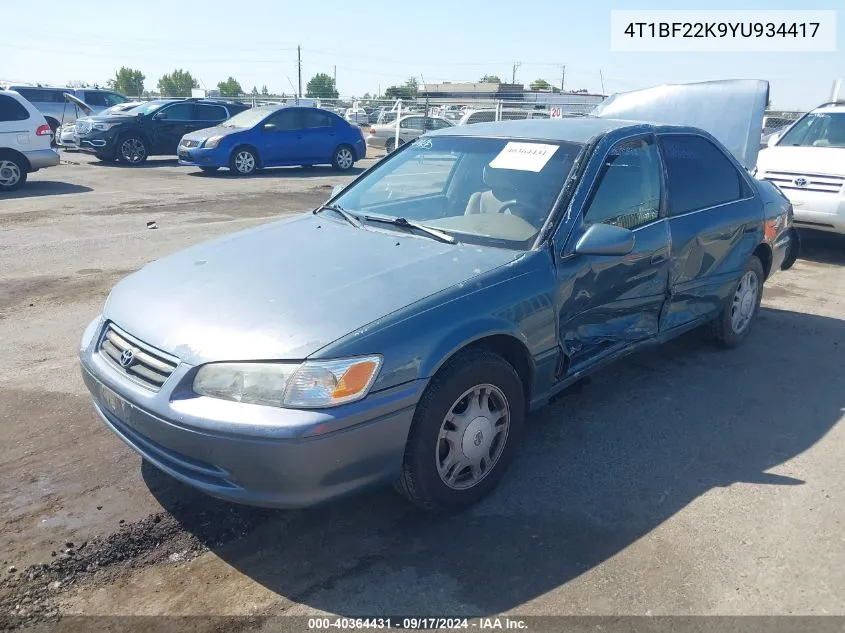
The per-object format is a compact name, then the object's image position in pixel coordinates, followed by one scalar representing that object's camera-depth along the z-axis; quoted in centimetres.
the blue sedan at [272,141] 1554
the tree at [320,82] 7507
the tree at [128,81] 8657
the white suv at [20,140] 1180
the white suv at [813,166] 831
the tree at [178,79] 9608
